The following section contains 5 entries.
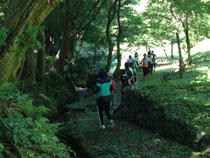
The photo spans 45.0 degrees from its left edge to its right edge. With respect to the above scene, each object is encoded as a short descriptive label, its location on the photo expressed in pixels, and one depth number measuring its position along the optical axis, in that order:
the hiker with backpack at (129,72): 12.95
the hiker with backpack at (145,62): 17.65
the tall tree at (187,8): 14.30
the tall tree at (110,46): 20.86
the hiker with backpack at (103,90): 8.73
